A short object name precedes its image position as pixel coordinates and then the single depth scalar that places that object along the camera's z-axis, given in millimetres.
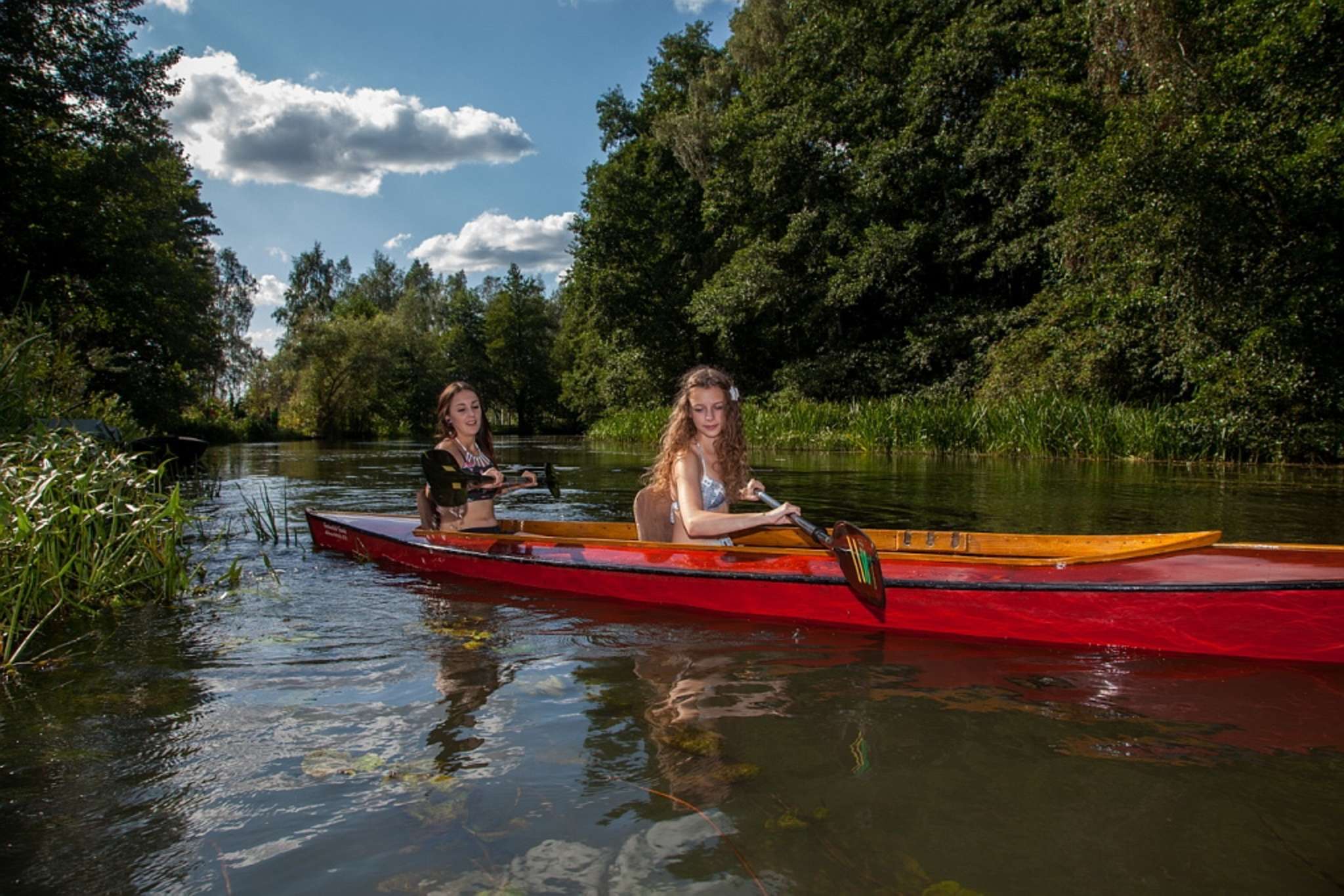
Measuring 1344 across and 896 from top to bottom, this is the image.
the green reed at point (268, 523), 7632
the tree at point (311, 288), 66062
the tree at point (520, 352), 60281
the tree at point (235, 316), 59906
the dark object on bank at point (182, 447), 13637
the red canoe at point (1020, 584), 3562
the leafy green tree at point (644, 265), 33844
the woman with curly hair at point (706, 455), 4590
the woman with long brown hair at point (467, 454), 5969
